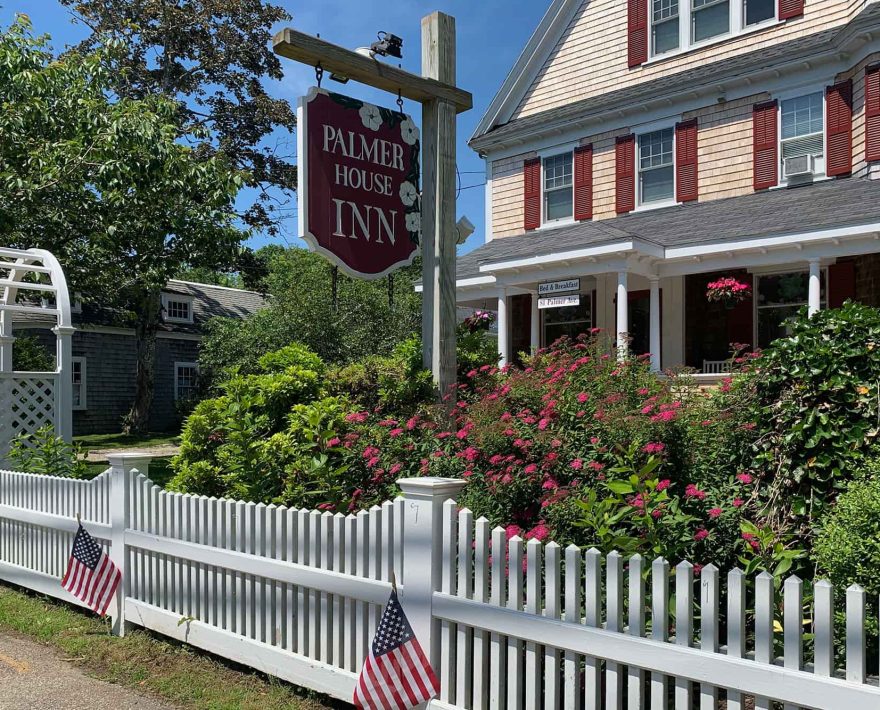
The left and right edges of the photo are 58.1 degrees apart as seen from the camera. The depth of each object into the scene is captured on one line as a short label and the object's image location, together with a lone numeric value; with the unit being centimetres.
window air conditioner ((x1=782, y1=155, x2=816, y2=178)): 1311
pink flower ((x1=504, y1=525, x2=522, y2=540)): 395
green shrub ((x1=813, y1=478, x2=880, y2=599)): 315
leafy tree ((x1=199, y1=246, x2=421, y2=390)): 1998
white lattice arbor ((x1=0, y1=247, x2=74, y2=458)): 847
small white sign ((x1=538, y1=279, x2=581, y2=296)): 1354
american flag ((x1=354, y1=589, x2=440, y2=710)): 370
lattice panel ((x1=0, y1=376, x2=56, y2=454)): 840
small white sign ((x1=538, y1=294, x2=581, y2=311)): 1349
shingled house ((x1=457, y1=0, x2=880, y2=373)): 1228
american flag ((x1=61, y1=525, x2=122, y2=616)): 568
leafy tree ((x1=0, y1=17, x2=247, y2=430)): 1094
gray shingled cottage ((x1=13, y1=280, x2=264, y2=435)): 2600
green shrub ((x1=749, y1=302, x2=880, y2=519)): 423
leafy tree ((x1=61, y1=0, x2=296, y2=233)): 2497
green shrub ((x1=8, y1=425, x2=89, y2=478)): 744
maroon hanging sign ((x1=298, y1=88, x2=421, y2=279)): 545
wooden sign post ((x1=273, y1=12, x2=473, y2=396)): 607
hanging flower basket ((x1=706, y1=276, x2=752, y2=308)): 1248
